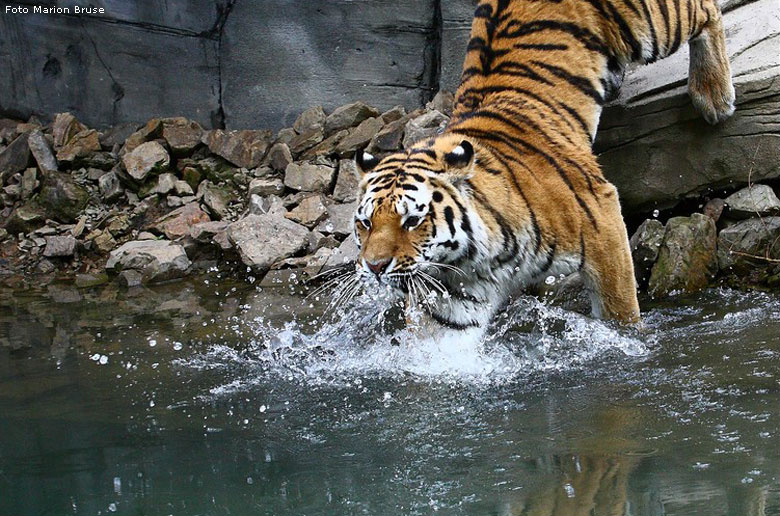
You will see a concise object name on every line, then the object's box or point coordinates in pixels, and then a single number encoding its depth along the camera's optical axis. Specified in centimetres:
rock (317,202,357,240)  1127
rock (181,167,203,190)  1293
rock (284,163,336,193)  1213
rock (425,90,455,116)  1266
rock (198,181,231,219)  1239
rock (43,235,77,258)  1225
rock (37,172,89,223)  1283
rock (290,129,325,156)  1269
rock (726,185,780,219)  873
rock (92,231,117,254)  1229
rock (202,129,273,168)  1301
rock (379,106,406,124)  1268
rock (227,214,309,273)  1084
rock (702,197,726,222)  909
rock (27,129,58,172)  1334
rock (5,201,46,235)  1267
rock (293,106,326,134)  1309
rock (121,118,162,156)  1334
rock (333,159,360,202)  1191
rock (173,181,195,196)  1286
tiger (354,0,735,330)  649
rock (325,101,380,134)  1277
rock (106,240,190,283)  1127
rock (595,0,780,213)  877
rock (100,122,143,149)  1369
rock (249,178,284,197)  1228
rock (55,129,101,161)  1331
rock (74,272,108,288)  1139
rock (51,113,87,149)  1359
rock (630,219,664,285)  883
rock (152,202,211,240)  1212
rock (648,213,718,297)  866
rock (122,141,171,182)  1295
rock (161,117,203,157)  1316
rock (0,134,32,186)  1349
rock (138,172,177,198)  1287
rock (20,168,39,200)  1320
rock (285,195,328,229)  1149
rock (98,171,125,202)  1298
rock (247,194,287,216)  1187
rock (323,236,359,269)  1030
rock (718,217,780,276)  851
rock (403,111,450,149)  1187
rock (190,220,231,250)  1148
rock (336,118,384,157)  1235
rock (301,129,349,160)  1254
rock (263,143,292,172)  1266
